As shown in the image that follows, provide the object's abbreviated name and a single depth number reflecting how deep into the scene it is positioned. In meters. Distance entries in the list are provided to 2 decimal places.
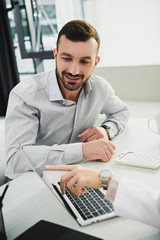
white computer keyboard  0.95
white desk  0.65
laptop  0.69
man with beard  1.09
